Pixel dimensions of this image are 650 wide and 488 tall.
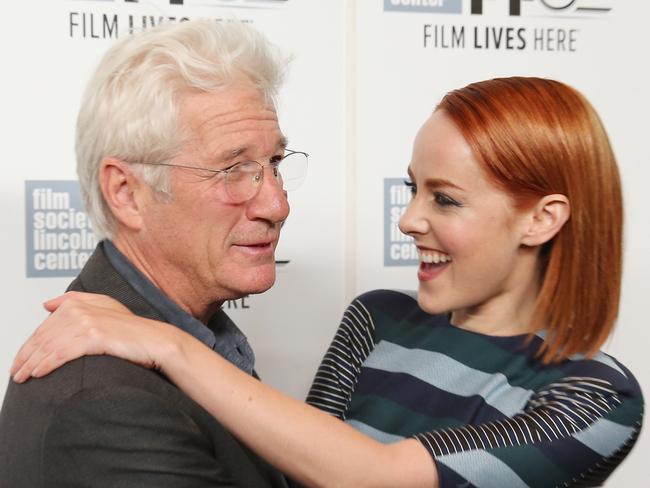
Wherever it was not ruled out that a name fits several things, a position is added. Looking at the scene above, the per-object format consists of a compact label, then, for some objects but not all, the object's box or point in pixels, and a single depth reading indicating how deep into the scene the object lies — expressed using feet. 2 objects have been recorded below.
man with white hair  3.79
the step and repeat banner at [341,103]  5.91
